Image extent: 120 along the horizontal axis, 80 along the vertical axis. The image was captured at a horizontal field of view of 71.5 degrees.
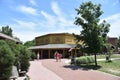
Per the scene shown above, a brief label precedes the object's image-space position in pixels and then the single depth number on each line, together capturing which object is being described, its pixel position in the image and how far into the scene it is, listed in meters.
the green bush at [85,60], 12.28
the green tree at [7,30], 35.16
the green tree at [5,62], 4.75
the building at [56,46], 18.62
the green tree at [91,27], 11.07
